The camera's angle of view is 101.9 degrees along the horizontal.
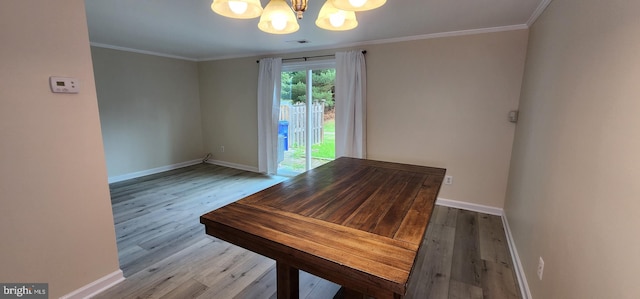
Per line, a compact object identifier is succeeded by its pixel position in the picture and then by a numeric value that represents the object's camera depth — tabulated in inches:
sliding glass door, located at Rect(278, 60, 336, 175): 164.9
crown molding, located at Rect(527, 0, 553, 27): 81.2
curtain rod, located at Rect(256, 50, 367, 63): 154.0
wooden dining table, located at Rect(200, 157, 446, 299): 34.8
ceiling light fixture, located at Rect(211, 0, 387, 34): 49.6
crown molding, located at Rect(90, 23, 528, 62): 109.4
